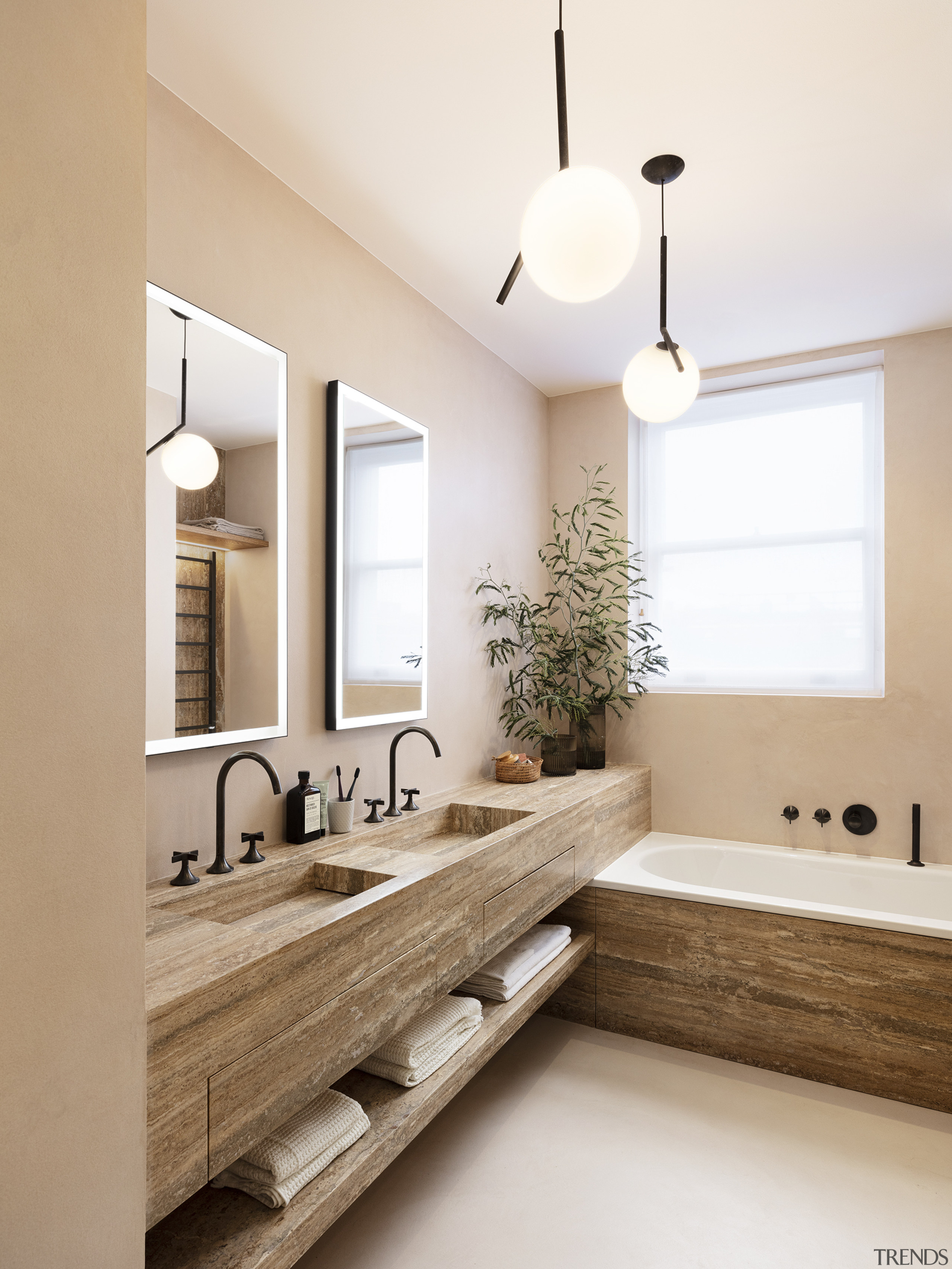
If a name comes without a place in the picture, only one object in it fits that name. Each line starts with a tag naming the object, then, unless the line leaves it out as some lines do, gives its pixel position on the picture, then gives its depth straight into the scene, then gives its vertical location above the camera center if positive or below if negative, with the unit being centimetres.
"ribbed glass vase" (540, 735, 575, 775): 327 -46
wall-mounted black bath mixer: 318 -72
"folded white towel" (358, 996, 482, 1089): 176 -97
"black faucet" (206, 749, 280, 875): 173 -38
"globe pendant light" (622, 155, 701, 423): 195 +73
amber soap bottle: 203 -44
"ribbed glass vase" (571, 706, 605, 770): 348 -45
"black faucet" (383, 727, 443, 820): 236 -39
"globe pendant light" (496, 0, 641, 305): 125 +72
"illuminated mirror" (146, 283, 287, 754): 171 +27
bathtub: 233 -110
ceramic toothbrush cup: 214 -47
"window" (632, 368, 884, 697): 339 +55
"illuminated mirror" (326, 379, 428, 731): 225 +29
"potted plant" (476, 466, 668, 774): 338 +7
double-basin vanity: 110 -61
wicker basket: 303 -50
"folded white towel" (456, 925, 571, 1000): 223 -99
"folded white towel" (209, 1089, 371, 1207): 136 -96
